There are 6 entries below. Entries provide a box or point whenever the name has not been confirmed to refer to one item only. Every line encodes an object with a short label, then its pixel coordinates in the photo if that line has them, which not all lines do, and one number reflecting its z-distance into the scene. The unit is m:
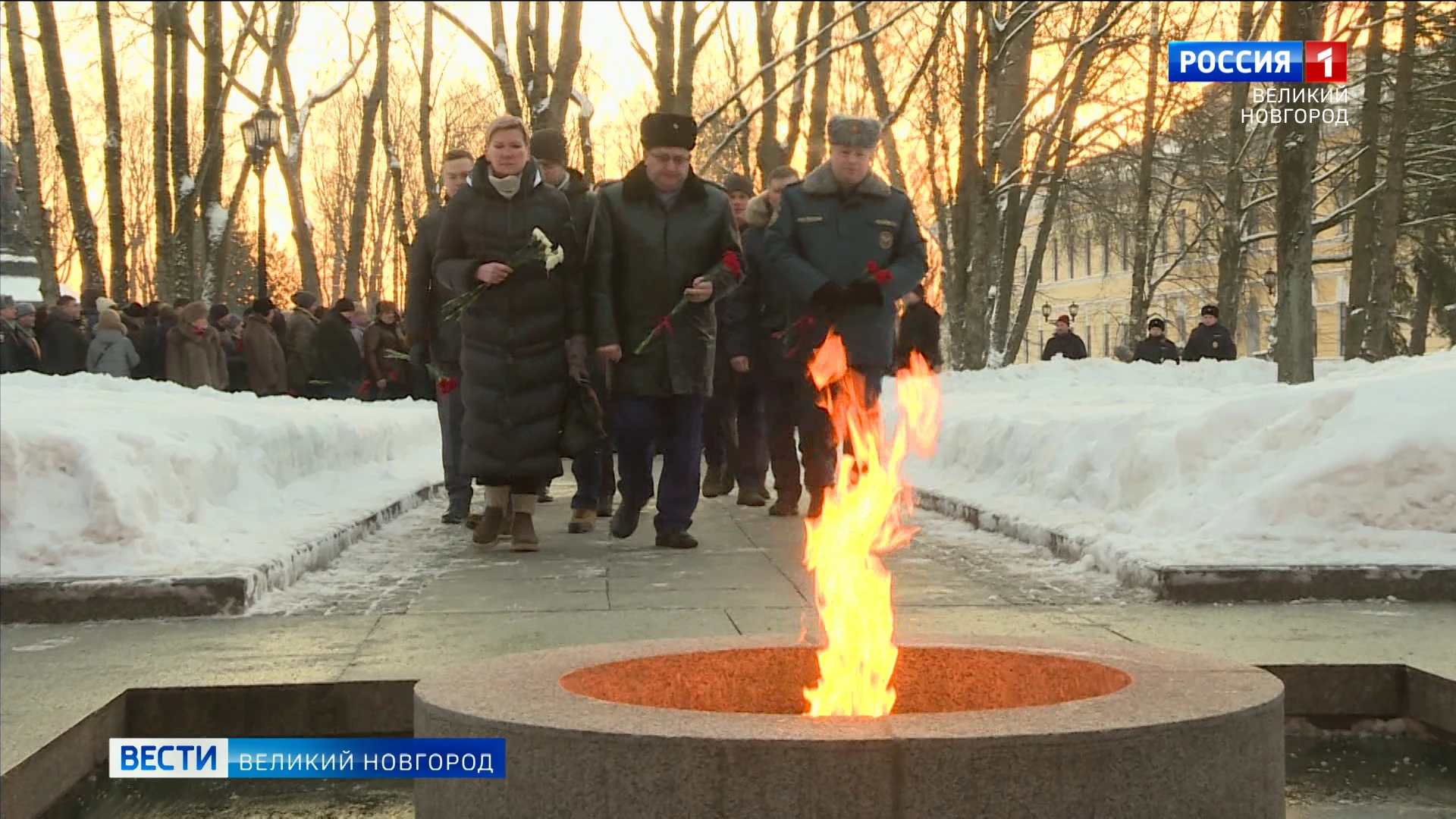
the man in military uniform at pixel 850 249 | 8.83
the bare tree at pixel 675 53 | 23.52
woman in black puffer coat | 8.20
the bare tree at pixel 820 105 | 28.83
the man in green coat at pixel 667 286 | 8.38
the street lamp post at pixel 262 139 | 24.19
